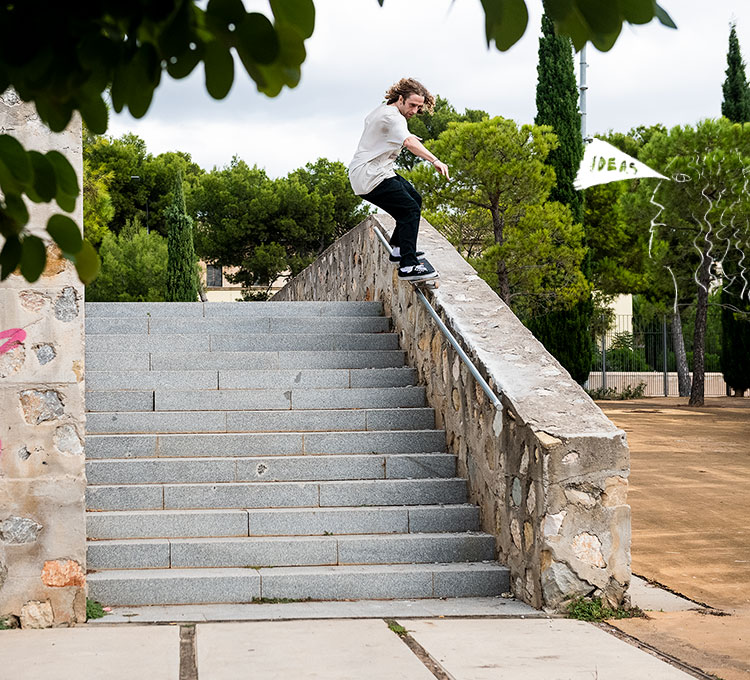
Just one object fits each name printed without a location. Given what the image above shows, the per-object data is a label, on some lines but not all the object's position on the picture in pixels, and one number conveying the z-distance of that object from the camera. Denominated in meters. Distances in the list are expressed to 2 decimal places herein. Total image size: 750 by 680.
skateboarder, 7.09
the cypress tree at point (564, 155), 23.45
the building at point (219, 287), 45.53
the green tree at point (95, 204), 21.53
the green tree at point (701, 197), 21.78
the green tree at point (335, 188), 38.28
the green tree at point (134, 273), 32.09
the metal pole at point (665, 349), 25.97
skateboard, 7.06
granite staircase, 5.31
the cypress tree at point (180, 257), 28.03
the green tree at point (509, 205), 20.94
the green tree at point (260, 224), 36.38
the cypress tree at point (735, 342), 25.39
